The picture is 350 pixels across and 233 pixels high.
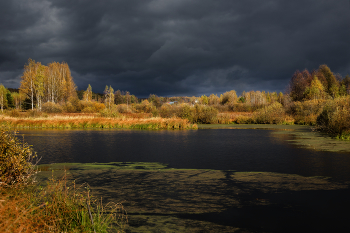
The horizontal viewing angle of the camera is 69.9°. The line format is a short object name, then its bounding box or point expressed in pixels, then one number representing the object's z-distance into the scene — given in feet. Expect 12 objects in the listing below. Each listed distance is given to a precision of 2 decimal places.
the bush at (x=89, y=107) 178.95
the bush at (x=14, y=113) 131.02
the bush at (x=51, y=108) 160.60
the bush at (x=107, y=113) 122.56
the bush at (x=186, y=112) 122.11
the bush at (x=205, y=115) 125.21
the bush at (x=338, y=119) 57.43
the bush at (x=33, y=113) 131.47
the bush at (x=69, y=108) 180.52
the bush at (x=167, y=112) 128.83
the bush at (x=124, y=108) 191.51
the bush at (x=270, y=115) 125.21
